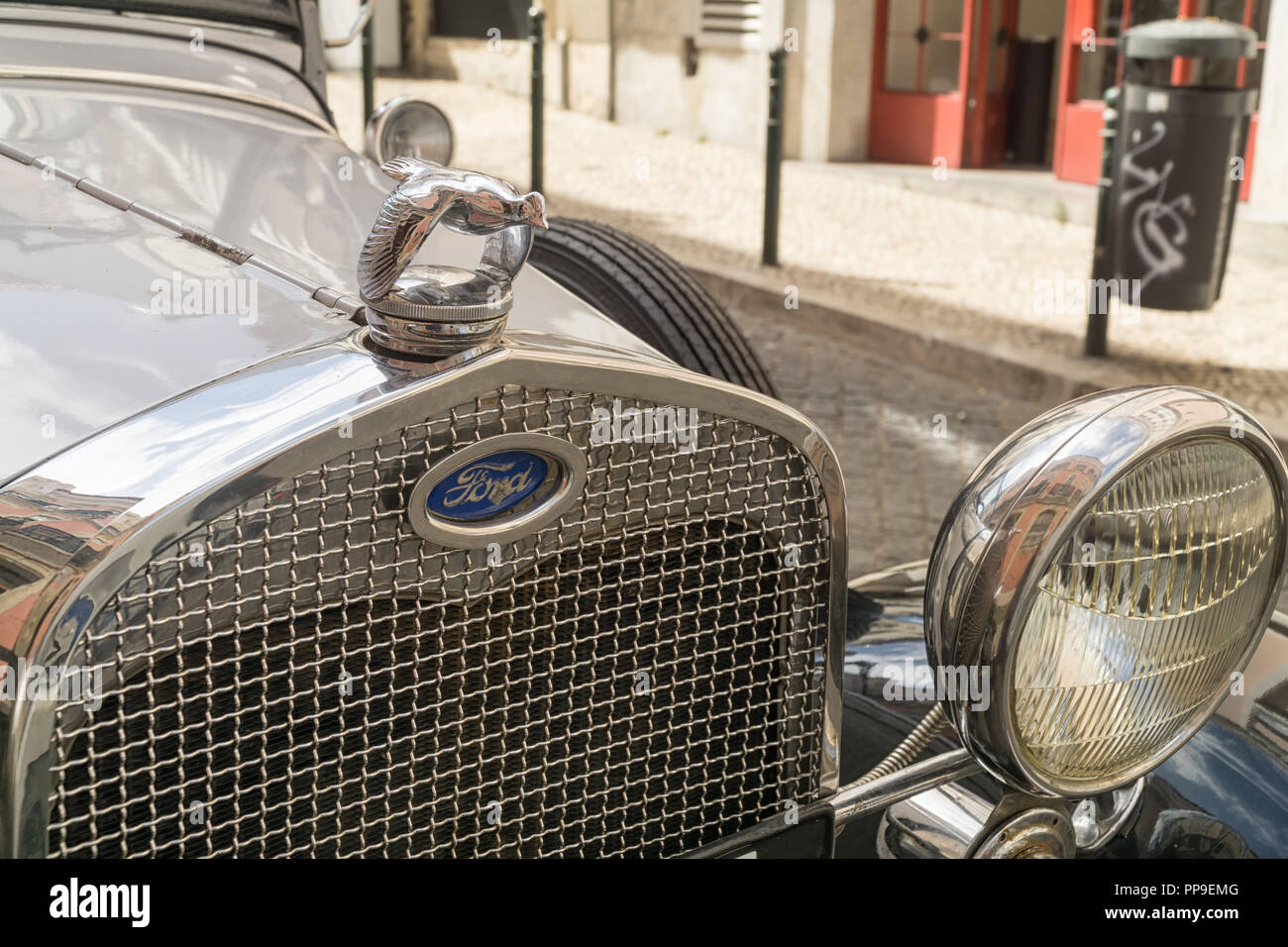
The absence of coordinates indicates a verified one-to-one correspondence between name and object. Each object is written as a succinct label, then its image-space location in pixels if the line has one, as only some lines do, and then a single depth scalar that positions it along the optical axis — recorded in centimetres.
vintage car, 109
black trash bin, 543
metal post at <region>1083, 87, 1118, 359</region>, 548
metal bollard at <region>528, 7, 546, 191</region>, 768
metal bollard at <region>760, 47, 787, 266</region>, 679
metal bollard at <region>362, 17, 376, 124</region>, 779
